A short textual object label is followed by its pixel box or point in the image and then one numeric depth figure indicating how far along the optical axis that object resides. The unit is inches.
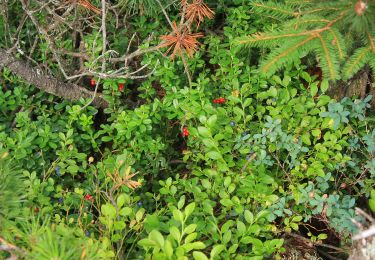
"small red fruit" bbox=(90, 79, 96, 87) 99.9
